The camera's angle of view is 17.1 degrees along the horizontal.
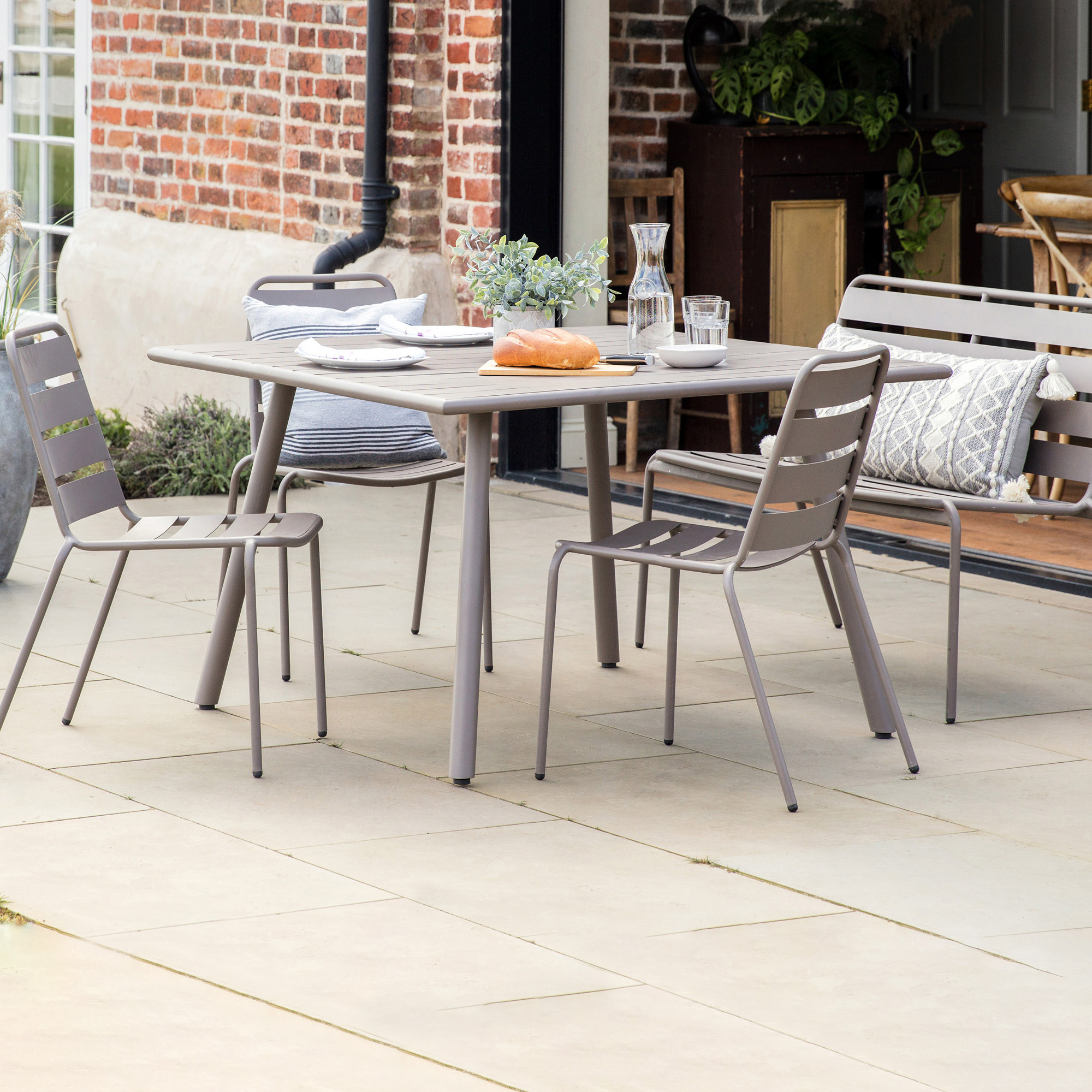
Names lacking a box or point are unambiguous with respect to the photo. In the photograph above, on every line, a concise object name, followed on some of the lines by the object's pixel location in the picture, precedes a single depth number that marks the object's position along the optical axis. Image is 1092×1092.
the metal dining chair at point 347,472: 8.10
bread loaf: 6.98
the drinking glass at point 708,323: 7.19
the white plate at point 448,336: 7.76
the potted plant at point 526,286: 7.38
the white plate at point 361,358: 6.95
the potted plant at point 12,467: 9.40
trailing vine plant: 12.68
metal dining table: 6.51
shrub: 12.35
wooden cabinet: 12.61
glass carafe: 7.40
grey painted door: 13.92
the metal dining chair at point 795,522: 6.39
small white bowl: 7.07
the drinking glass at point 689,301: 7.19
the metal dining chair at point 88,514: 6.83
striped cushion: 8.49
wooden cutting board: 6.93
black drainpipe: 12.66
